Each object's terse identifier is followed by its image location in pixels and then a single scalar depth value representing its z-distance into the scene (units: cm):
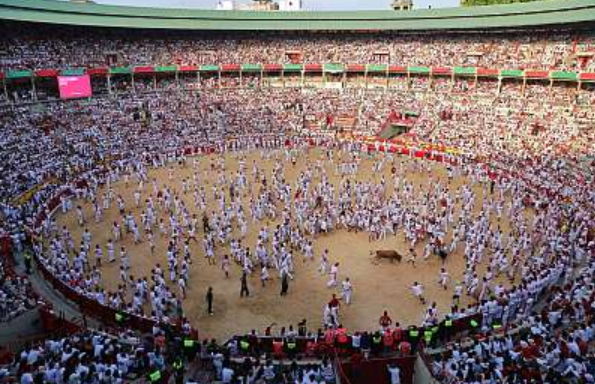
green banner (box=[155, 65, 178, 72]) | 4941
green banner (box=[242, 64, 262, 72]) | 5284
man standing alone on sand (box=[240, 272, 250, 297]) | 1883
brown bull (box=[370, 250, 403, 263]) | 2166
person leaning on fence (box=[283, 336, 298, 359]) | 1419
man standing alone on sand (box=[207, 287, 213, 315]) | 1756
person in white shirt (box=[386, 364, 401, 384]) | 1322
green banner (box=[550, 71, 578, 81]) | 4050
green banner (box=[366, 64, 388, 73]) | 5141
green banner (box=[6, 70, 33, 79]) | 3936
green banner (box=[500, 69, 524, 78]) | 4394
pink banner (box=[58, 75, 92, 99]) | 4231
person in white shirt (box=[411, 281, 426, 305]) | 1839
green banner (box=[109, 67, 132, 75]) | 4657
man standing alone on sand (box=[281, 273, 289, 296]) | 1892
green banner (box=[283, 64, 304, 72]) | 5384
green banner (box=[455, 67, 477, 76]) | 4675
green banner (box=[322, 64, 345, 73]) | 5288
